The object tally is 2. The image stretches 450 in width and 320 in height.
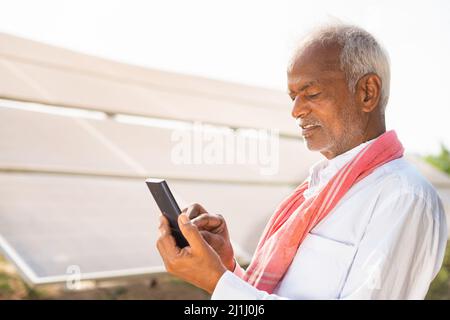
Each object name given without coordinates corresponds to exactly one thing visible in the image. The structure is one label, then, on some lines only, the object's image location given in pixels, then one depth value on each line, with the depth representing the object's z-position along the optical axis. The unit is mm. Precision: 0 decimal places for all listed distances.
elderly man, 2144
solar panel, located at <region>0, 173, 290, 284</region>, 3587
